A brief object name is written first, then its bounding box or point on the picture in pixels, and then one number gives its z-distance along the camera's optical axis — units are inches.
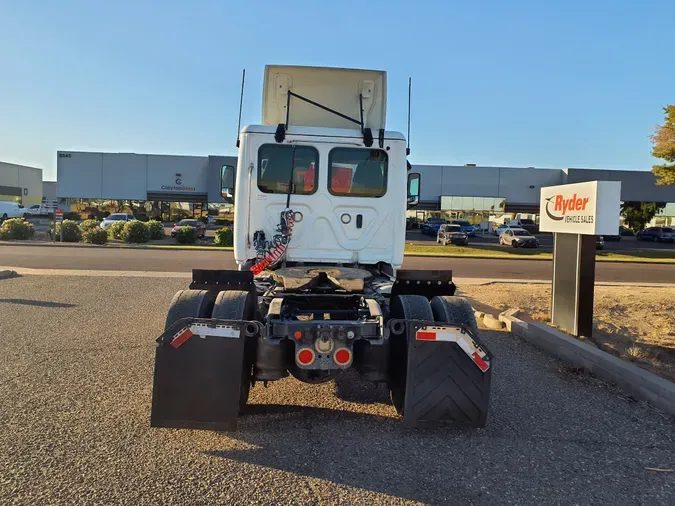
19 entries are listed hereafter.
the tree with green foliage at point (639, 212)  2400.3
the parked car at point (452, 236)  1412.4
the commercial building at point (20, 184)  2994.6
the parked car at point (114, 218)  1400.1
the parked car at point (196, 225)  1359.0
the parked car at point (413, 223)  2322.8
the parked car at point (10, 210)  2062.0
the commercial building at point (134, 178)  2172.7
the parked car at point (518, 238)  1435.8
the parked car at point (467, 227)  1863.9
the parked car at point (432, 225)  1986.3
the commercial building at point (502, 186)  2362.2
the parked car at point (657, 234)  1933.4
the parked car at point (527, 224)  2022.6
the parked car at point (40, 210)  2303.2
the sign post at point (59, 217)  1078.0
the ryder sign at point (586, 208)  326.3
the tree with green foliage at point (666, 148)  914.7
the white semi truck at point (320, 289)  161.8
